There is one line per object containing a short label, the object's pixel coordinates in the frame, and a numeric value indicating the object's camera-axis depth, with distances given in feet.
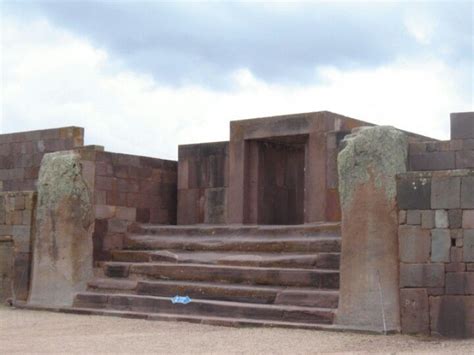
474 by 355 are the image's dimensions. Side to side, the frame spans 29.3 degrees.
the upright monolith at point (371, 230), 34.47
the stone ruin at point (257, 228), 33.86
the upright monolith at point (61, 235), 45.50
